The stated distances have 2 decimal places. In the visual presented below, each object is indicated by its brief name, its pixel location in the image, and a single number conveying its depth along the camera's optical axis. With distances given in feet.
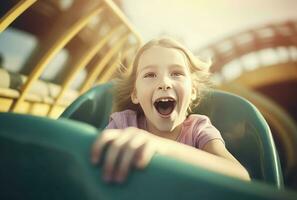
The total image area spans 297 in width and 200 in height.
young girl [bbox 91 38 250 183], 1.84
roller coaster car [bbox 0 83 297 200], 0.73
